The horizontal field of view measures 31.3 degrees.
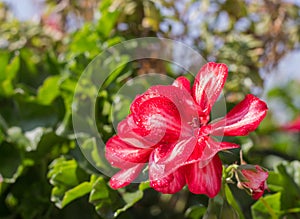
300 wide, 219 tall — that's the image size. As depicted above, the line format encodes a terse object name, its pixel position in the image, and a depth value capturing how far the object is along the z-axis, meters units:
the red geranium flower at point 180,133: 0.44
